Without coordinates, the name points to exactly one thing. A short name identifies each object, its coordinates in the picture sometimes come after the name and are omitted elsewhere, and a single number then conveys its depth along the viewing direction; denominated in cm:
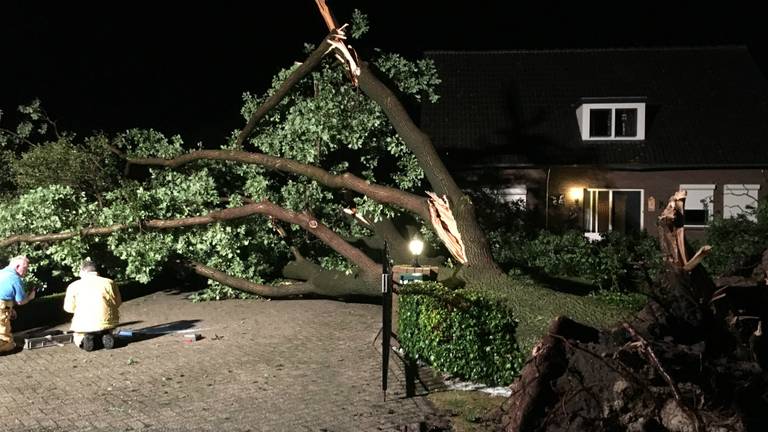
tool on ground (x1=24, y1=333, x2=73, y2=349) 917
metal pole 623
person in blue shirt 888
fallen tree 1125
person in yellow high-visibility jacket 900
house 2109
